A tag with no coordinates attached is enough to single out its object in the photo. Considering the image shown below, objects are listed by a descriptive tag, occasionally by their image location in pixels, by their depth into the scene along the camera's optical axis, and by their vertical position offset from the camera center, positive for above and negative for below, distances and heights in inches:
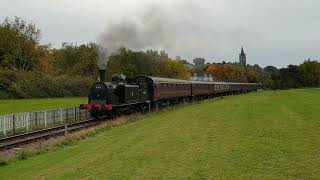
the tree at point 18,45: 3193.9 +306.8
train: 1371.8 -20.0
